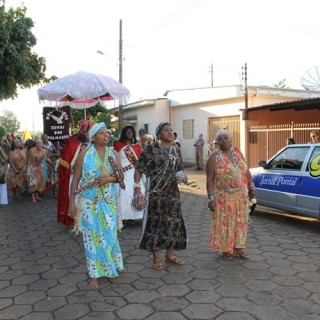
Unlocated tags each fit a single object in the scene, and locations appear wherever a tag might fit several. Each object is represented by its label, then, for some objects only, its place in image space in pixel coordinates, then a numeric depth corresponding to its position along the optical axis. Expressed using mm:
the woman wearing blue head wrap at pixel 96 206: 4215
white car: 6715
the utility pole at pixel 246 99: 15920
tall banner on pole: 10609
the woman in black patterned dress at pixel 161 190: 4672
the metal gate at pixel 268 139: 14086
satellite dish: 17830
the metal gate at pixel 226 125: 17625
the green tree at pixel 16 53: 10406
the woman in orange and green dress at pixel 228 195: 4973
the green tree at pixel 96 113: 22728
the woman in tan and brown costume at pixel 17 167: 11031
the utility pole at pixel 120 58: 21750
